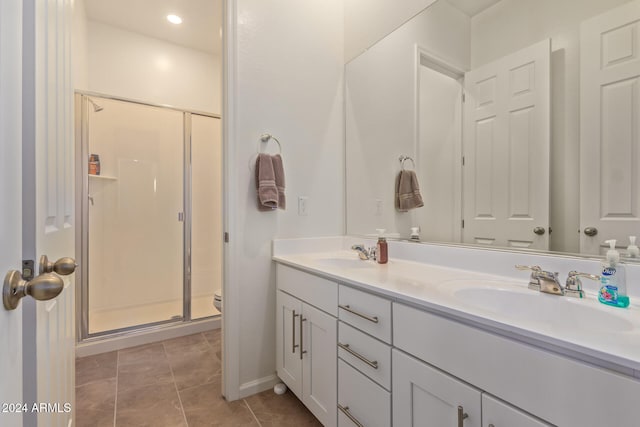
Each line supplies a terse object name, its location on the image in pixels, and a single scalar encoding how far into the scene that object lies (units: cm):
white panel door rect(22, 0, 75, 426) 59
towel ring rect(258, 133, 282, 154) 175
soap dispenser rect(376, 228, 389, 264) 158
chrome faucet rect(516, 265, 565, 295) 94
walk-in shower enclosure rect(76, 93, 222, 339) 266
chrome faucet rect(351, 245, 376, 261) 172
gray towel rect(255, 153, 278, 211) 167
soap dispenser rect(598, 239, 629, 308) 84
